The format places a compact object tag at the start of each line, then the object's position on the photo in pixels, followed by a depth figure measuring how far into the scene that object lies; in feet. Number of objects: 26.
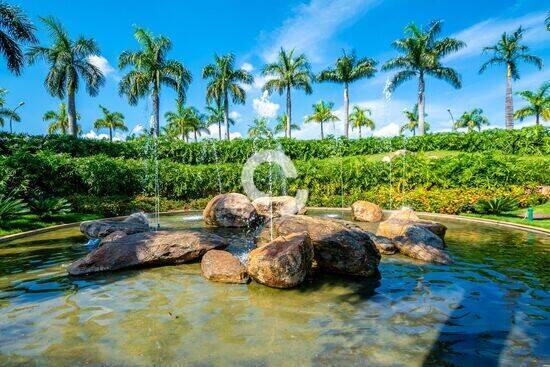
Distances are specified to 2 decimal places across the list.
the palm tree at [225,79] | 162.81
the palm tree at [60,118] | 220.02
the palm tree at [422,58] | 140.56
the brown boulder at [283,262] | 22.29
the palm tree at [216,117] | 187.59
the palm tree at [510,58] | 140.15
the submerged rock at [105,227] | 38.01
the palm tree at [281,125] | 229.95
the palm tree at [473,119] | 253.03
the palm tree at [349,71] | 158.10
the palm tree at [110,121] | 216.13
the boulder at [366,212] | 53.68
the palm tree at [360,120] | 227.20
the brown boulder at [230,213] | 50.67
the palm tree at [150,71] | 134.21
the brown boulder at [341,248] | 25.22
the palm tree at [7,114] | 175.58
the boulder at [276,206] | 56.59
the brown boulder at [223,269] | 23.95
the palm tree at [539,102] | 178.00
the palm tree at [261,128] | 198.26
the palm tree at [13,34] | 71.05
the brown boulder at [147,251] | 26.63
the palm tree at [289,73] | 160.45
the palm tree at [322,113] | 201.98
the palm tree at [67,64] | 119.03
